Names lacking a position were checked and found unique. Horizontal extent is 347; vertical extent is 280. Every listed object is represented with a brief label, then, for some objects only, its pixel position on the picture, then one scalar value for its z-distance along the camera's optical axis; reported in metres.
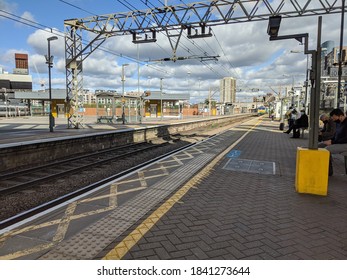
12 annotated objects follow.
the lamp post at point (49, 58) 18.46
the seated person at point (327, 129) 8.81
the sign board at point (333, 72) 24.20
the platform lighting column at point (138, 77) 35.38
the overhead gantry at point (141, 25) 13.58
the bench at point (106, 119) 28.27
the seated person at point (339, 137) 6.41
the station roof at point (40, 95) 47.00
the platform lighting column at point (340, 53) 13.76
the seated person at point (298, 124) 15.91
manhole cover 7.47
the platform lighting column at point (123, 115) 27.76
